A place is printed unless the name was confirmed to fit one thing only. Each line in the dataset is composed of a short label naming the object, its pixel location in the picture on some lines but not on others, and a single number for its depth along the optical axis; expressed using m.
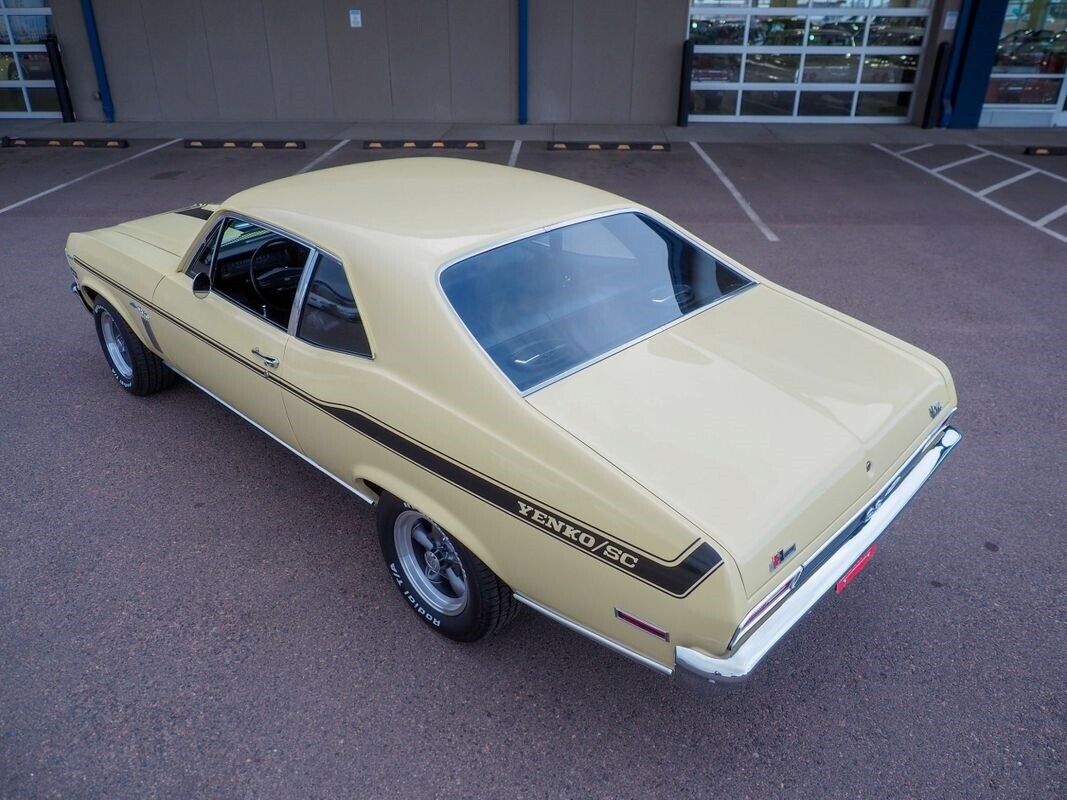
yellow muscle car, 2.33
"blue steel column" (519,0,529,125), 13.19
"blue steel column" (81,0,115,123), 13.79
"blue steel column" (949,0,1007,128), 12.68
